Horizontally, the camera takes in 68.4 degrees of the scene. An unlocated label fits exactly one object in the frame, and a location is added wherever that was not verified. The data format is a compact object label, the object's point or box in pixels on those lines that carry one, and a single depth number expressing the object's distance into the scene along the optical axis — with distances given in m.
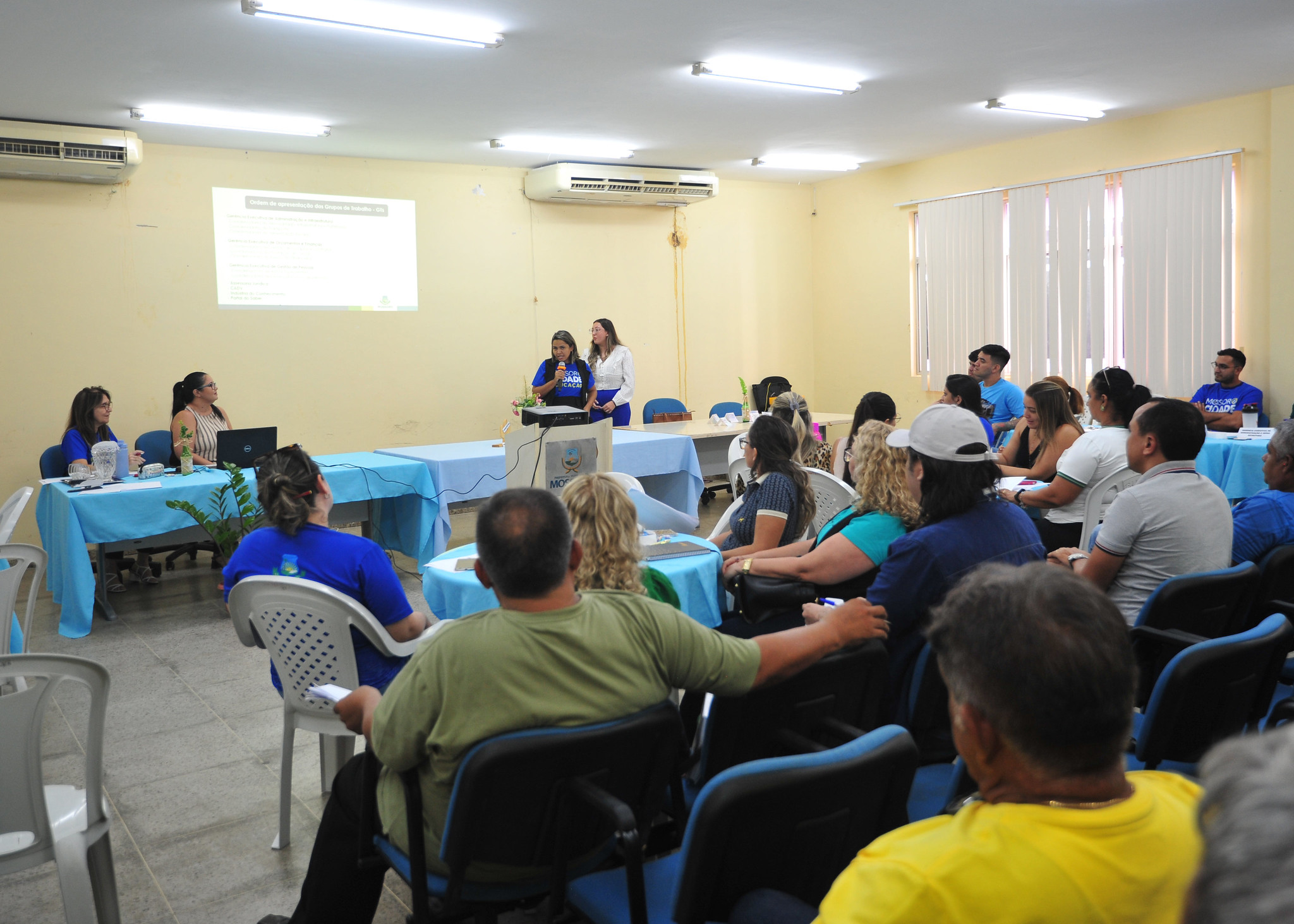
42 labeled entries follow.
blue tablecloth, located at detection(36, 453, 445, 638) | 4.86
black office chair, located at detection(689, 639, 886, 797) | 1.79
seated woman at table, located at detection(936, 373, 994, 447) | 5.25
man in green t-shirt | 1.57
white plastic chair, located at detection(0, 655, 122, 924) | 1.80
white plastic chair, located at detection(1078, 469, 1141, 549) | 4.02
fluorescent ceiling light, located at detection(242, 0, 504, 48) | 4.36
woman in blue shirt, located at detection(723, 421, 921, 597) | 2.66
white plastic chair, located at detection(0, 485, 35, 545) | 3.68
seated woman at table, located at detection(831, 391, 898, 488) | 4.58
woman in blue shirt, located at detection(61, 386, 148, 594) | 5.66
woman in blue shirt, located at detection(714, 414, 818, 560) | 3.38
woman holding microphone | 7.46
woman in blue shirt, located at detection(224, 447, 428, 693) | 2.61
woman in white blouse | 7.95
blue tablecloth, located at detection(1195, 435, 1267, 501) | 5.53
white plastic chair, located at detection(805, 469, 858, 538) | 4.21
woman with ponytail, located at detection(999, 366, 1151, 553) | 4.05
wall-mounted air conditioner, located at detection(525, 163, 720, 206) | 8.21
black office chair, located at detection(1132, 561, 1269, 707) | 2.33
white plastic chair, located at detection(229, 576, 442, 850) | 2.46
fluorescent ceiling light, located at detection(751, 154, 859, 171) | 8.64
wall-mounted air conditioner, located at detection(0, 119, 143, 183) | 6.14
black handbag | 2.76
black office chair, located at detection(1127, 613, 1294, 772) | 1.83
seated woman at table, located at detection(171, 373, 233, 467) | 6.14
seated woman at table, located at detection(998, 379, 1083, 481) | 4.78
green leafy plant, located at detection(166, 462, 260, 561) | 5.24
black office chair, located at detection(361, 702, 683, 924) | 1.48
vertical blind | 7.21
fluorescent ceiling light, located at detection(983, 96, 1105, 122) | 6.74
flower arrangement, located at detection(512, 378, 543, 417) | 7.57
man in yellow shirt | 0.88
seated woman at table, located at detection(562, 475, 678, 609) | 2.28
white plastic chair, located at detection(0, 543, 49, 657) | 2.97
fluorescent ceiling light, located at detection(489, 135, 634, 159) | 7.45
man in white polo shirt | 2.67
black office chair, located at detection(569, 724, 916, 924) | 1.25
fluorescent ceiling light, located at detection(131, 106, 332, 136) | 6.16
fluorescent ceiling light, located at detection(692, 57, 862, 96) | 5.59
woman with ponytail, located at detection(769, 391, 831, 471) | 4.28
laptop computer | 5.66
